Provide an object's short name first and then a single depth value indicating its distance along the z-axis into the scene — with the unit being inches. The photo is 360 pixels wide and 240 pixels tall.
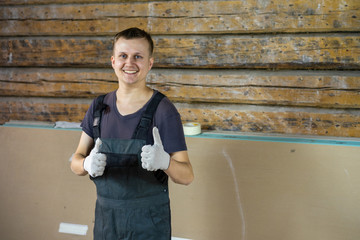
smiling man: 61.9
